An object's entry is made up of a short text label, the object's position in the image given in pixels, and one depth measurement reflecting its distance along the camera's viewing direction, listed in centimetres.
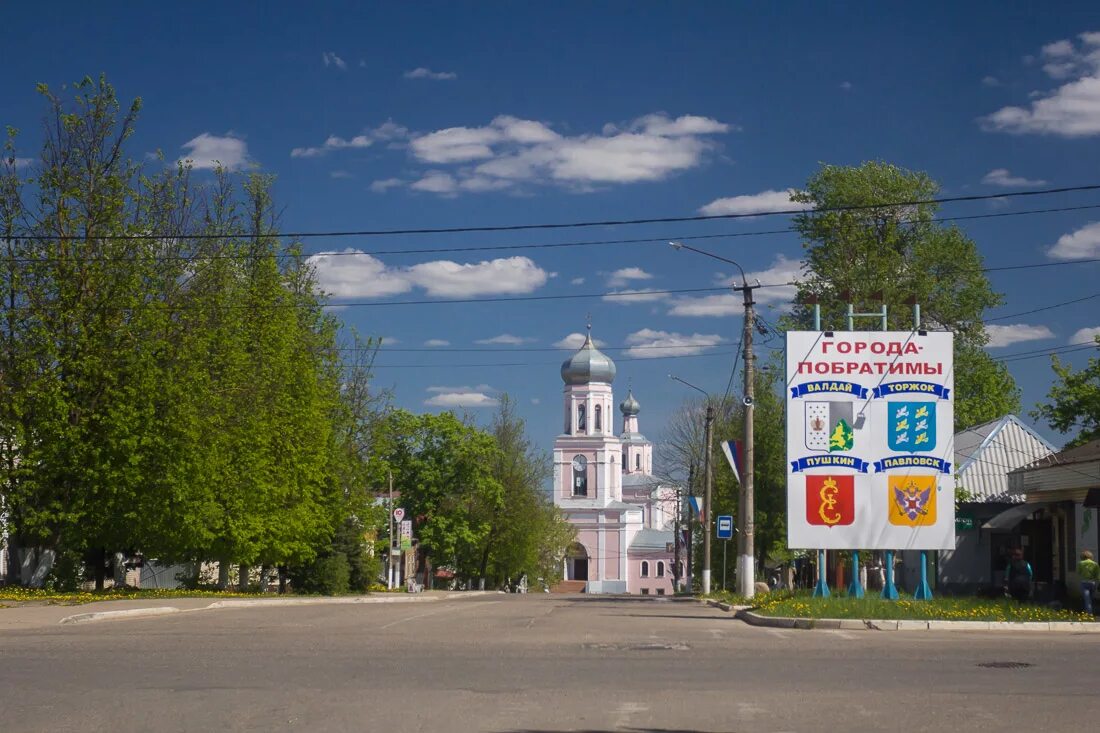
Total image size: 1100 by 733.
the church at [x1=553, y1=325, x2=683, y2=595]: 14625
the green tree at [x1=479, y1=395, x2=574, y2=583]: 7738
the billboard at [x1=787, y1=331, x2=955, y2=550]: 2952
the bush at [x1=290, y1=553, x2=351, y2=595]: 4578
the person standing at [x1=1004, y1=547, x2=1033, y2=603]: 2939
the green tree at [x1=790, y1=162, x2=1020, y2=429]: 5016
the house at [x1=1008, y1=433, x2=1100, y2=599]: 3362
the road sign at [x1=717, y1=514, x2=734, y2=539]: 4228
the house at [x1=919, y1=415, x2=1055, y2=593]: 4456
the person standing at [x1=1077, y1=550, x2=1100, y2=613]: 2597
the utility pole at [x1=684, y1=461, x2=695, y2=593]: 7081
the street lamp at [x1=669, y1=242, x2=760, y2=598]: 3378
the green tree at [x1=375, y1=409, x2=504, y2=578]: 7475
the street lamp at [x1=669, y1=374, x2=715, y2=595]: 5072
